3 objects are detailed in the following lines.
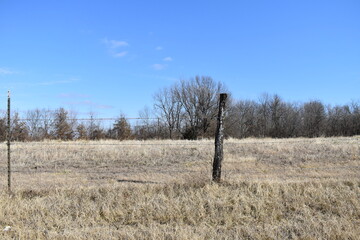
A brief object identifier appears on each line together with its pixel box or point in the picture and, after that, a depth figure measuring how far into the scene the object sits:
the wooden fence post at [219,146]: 7.91
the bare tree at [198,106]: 55.16
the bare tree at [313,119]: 70.12
